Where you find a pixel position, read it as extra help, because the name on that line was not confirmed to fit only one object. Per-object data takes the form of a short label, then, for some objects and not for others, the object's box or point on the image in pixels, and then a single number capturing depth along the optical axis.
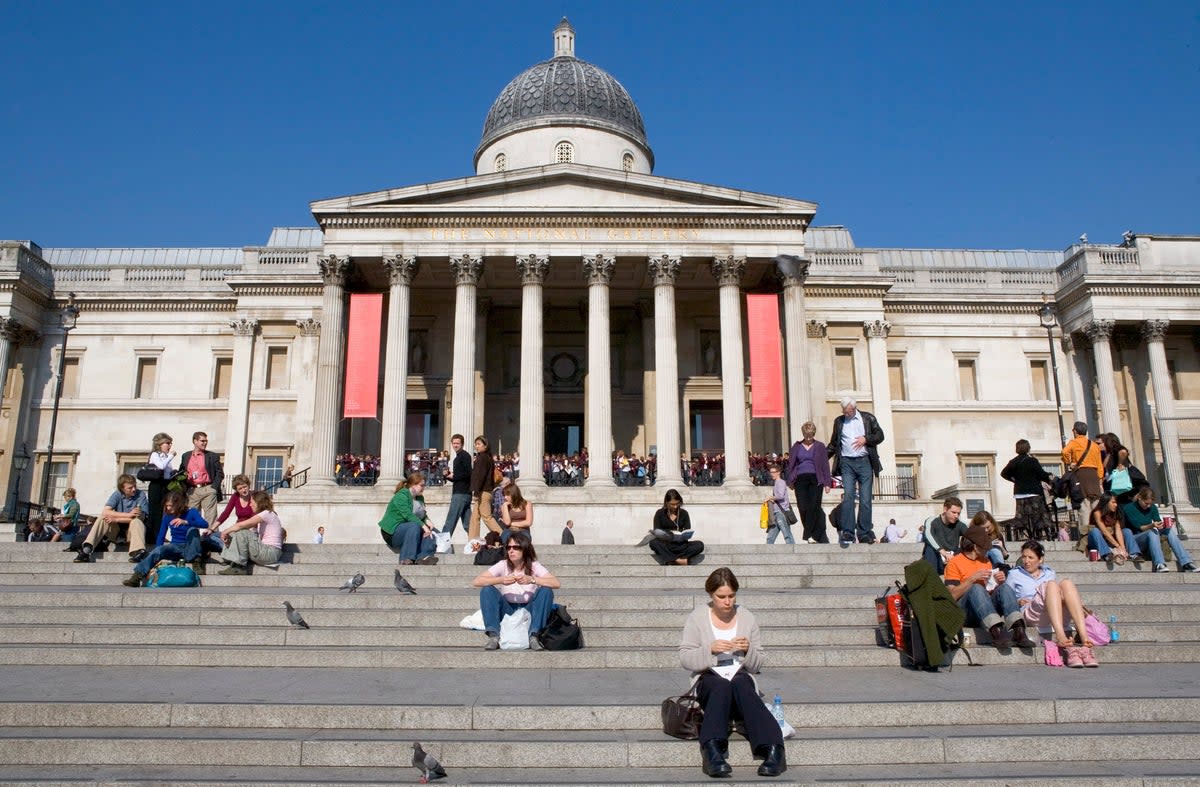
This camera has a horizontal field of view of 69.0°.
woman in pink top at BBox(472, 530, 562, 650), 9.30
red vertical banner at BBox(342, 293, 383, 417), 26.50
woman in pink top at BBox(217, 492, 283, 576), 12.80
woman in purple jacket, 15.52
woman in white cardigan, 5.99
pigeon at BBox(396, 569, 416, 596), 11.38
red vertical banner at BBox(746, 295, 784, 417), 27.03
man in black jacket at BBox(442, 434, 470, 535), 15.09
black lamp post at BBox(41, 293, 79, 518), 26.47
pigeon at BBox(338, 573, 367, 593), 11.49
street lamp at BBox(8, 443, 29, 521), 25.56
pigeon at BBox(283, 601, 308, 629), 9.80
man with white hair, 15.03
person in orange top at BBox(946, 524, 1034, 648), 9.12
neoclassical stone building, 27.61
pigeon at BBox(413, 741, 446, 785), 5.71
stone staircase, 6.18
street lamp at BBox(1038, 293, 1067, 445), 27.89
